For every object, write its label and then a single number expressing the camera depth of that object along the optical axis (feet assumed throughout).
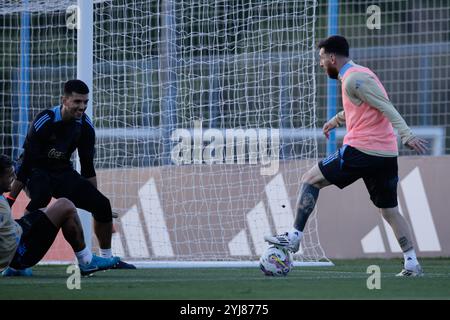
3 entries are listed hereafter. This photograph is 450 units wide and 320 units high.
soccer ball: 59.47
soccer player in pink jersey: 58.65
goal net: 84.84
